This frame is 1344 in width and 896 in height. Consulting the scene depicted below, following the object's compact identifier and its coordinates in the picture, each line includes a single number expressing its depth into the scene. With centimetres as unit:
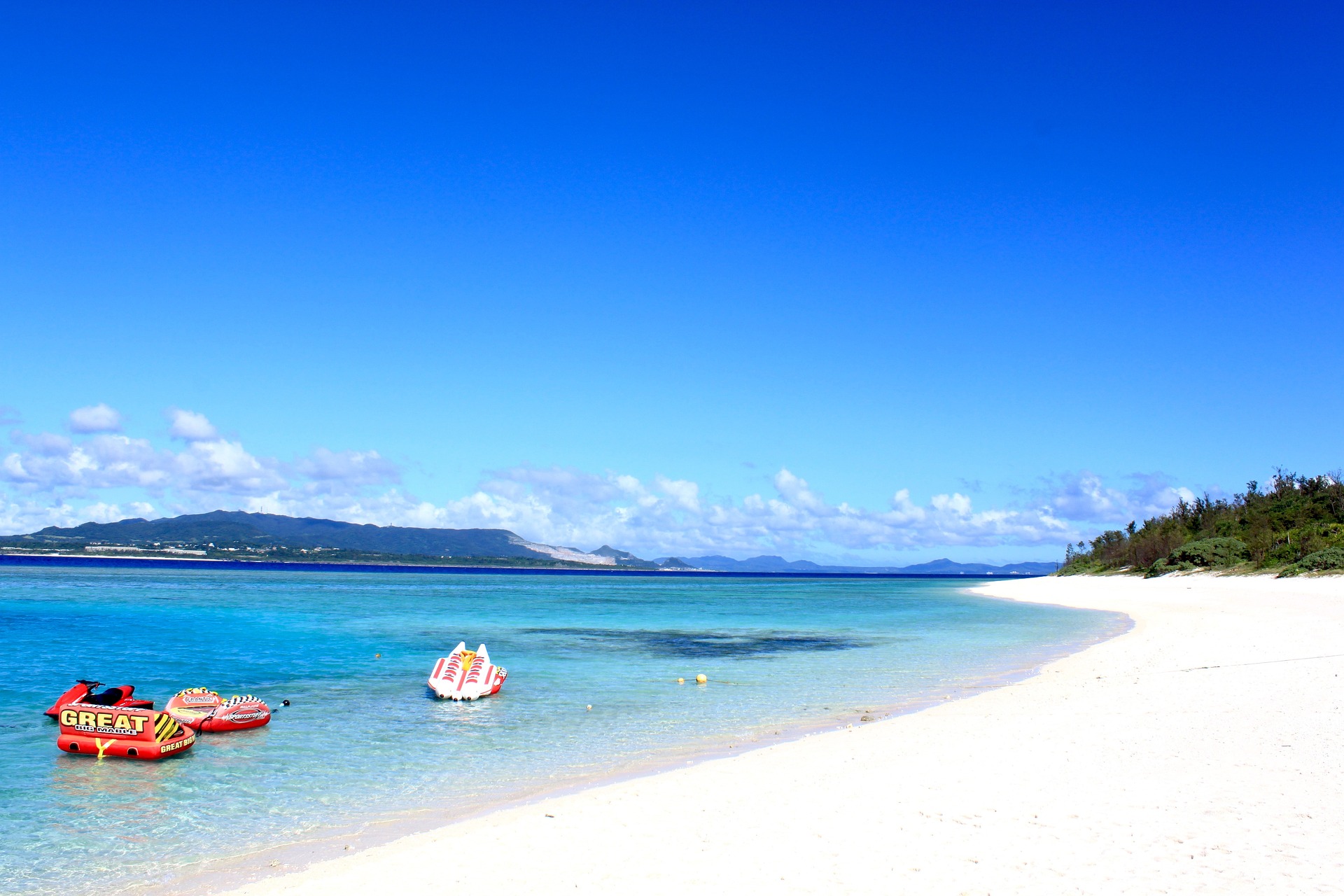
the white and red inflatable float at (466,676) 1998
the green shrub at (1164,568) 7638
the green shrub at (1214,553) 6981
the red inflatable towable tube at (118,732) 1387
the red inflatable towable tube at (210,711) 1575
